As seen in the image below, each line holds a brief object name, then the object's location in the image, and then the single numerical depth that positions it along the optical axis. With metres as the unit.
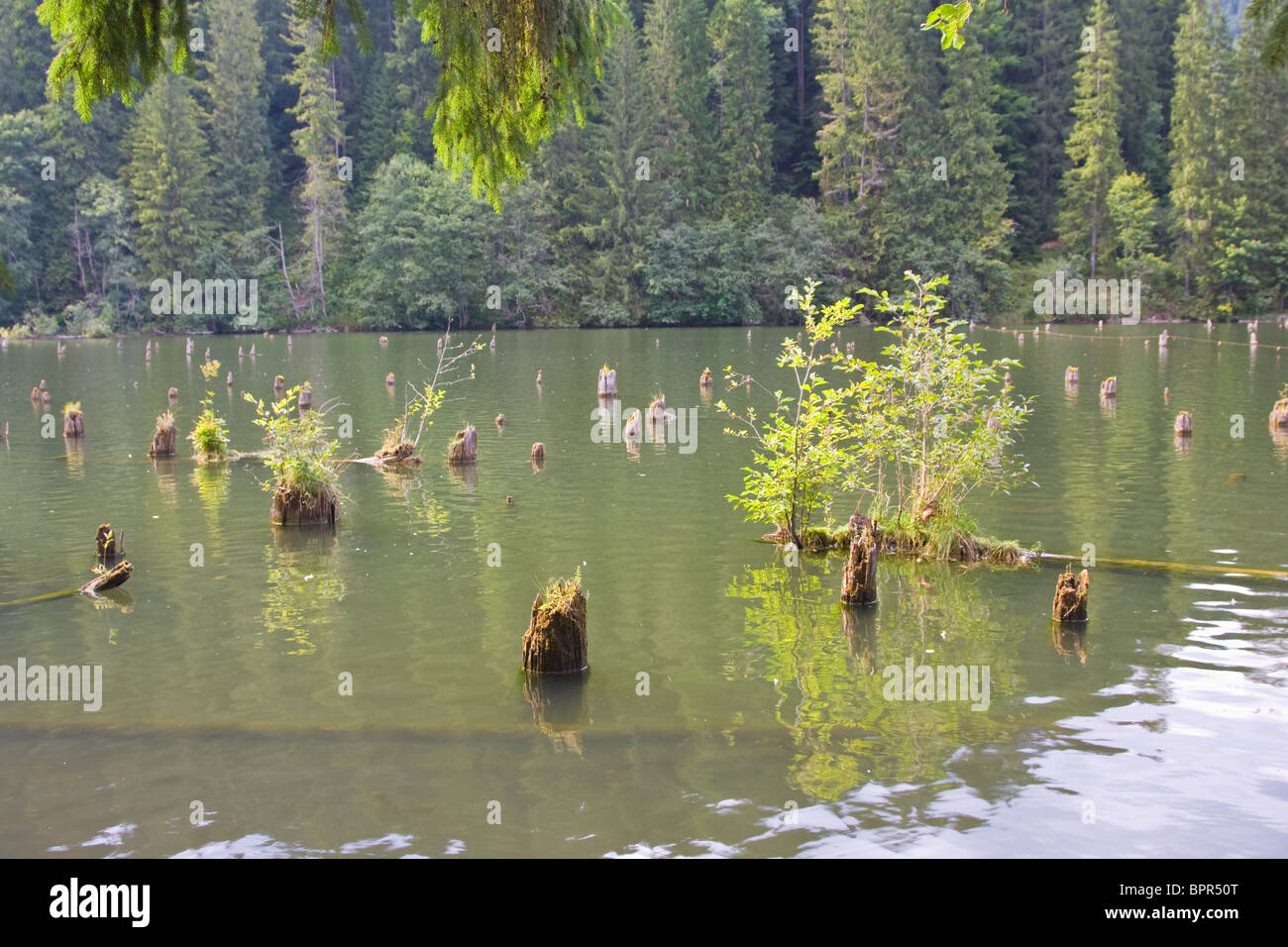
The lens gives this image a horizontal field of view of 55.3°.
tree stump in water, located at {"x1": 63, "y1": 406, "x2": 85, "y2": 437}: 24.61
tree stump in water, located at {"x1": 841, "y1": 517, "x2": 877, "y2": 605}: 11.77
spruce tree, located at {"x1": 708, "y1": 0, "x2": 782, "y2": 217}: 74.12
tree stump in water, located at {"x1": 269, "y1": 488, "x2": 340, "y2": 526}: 15.98
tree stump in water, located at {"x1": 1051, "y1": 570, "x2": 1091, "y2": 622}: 10.97
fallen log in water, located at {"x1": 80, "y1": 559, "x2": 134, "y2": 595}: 12.26
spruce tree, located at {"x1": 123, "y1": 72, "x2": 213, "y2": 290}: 68.38
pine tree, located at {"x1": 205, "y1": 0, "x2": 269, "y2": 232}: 71.81
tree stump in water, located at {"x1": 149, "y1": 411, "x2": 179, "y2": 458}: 22.02
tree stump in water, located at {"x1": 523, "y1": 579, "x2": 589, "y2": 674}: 9.80
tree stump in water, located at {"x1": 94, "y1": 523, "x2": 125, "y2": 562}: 13.73
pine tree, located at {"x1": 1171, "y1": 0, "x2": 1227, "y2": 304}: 64.00
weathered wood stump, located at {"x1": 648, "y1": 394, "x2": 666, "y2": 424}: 25.31
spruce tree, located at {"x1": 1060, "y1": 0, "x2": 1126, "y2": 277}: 67.44
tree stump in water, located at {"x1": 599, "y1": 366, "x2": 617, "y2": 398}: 30.88
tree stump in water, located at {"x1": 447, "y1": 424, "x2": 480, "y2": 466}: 21.05
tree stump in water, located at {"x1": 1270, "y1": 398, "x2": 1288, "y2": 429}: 23.50
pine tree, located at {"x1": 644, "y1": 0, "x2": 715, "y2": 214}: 72.88
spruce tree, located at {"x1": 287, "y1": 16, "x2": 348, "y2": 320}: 71.94
